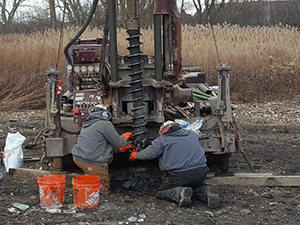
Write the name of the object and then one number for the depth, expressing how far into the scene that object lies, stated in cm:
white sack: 760
